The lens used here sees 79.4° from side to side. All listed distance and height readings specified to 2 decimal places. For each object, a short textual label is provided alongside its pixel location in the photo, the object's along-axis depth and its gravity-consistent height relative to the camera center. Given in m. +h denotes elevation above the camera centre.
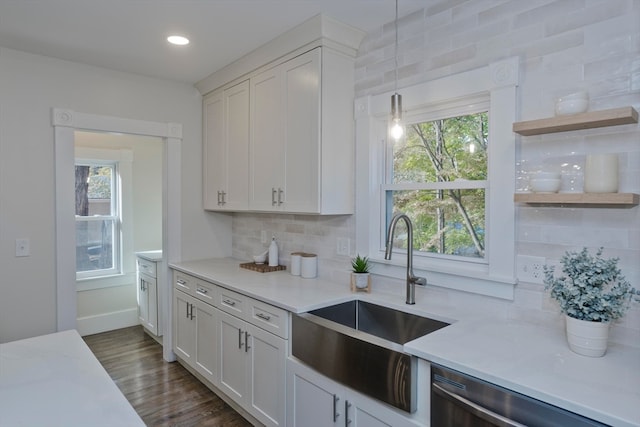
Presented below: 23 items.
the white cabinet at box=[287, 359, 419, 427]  1.60 -0.91
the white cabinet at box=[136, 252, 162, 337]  3.92 -0.95
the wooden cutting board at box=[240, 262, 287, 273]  2.99 -0.49
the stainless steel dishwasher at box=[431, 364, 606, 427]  1.13 -0.64
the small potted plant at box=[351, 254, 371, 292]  2.35 -0.43
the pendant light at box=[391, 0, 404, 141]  1.73 +0.41
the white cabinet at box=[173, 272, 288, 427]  2.18 -0.92
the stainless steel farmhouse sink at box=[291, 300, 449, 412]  1.51 -0.65
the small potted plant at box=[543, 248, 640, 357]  1.35 -0.33
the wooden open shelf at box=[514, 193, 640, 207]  1.39 +0.03
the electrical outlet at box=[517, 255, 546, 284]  1.73 -0.28
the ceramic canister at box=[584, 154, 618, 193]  1.46 +0.13
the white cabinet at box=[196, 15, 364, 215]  2.41 +0.58
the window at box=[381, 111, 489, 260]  2.04 +0.13
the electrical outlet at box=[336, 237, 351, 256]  2.60 -0.27
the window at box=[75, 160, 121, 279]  4.31 -0.15
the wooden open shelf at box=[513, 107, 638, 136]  1.41 +0.33
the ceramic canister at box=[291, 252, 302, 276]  2.84 -0.43
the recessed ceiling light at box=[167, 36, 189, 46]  2.54 +1.11
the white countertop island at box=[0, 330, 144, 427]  1.02 -0.56
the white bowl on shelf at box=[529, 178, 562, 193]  1.59 +0.09
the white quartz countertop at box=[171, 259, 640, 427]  1.10 -0.54
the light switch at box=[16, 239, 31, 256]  2.77 -0.30
